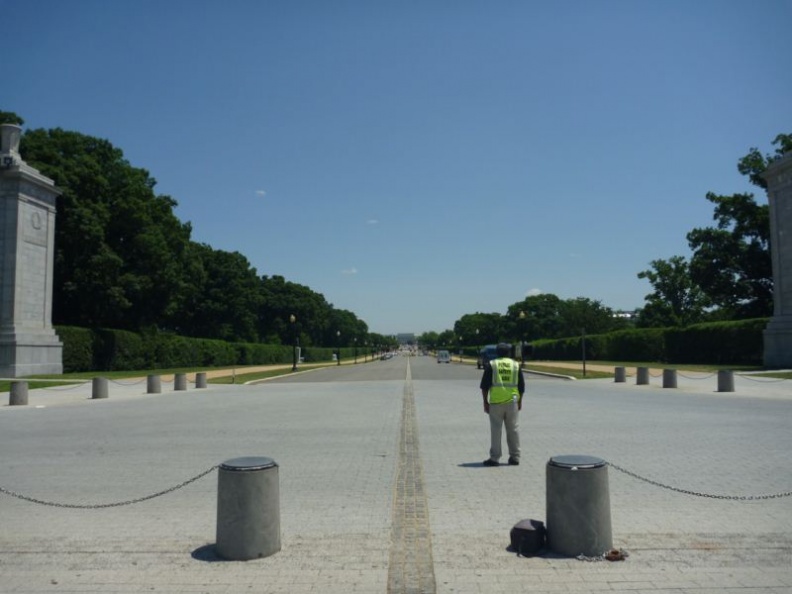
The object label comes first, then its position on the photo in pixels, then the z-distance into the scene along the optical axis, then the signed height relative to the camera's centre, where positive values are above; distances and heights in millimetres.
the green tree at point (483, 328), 149625 +2896
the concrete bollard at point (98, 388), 23592 -1848
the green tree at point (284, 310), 106188 +5098
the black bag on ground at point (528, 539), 5465 -1740
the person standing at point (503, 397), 9227 -847
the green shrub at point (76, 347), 38656 -526
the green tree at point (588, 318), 102188 +3620
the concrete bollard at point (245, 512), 5363 -1476
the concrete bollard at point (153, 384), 26531 -1916
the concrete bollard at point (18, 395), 20703 -1854
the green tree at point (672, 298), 80750 +5402
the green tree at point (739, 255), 53875 +7468
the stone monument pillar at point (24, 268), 33562 +3952
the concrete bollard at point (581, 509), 5352 -1451
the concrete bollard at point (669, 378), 25719 -1585
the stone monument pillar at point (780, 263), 36094 +4555
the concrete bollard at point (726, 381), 23141 -1520
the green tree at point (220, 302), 78125 +4577
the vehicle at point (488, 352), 43009 -931
